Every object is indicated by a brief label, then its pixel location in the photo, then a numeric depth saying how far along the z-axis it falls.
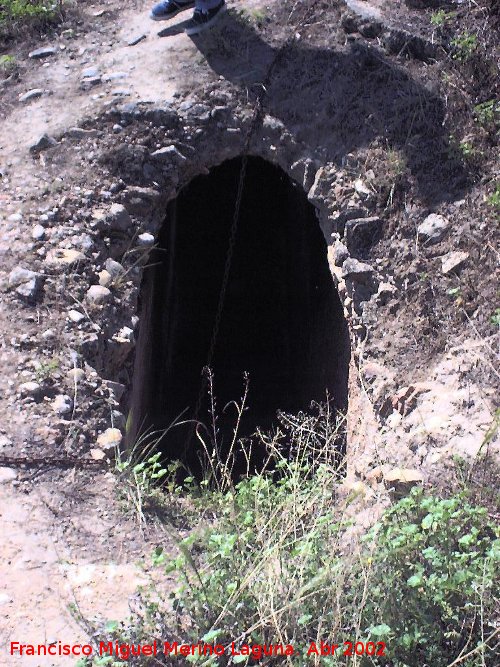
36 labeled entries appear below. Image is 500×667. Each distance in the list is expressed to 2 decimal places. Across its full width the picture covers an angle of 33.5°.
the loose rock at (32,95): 6.04
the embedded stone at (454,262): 4.76
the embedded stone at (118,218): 5.28
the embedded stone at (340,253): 5.20
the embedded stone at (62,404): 4.32
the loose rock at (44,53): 6.38
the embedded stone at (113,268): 5.12
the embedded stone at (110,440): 4.23
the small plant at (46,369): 4.44
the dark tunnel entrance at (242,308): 6.84
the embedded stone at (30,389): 4.36
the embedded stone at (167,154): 5.58
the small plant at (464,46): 5.48
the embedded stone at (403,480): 3.77
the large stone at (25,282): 4.81
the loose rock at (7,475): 3.95
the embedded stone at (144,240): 5.36
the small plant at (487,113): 5.18
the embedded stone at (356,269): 5.07
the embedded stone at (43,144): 5.62
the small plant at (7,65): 6.33
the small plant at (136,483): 3.89
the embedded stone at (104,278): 5.04
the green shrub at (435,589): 2.78
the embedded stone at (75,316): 4.77
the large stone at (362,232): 5.18
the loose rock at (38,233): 5.09
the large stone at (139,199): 5.42
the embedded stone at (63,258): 4.98
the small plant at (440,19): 5.75
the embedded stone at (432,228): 4.95
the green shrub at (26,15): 6.61
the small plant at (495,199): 4.79
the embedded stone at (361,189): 5.26
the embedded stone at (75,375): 4.48
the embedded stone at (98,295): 4.91
